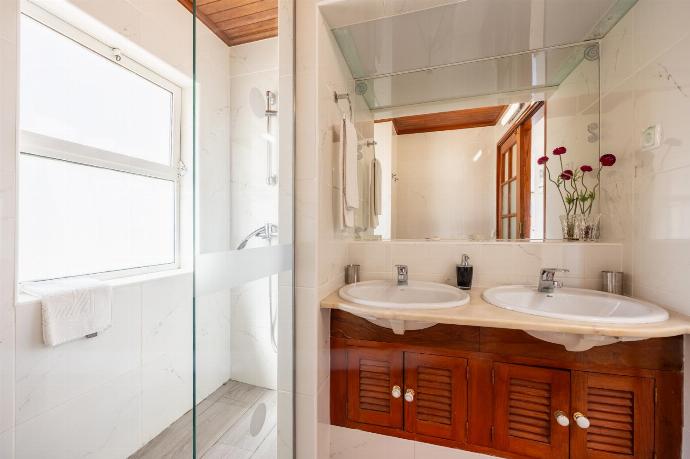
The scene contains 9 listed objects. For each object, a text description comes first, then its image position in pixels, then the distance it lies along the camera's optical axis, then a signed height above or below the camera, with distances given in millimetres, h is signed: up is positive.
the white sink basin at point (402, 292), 1341 -290
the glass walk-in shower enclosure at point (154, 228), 818 +3
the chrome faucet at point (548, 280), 1269 -211
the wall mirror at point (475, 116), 1428 +608
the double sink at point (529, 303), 943 -286
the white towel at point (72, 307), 1110 -309
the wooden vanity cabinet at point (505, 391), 977 -590
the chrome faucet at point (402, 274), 1445 -215
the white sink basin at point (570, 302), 1037 -280
